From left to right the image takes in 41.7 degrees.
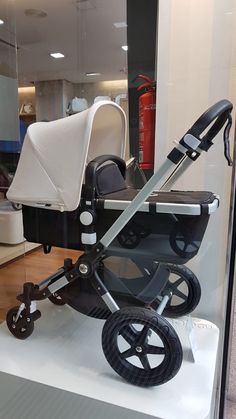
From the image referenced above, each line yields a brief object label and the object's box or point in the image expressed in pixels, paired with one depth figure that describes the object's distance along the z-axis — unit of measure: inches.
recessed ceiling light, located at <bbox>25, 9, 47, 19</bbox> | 111.2
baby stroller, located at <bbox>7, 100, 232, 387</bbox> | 36.9
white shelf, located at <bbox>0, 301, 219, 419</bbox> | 36.0
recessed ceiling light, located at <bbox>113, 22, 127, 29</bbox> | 112.1
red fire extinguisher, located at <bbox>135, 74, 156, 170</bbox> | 62.3
